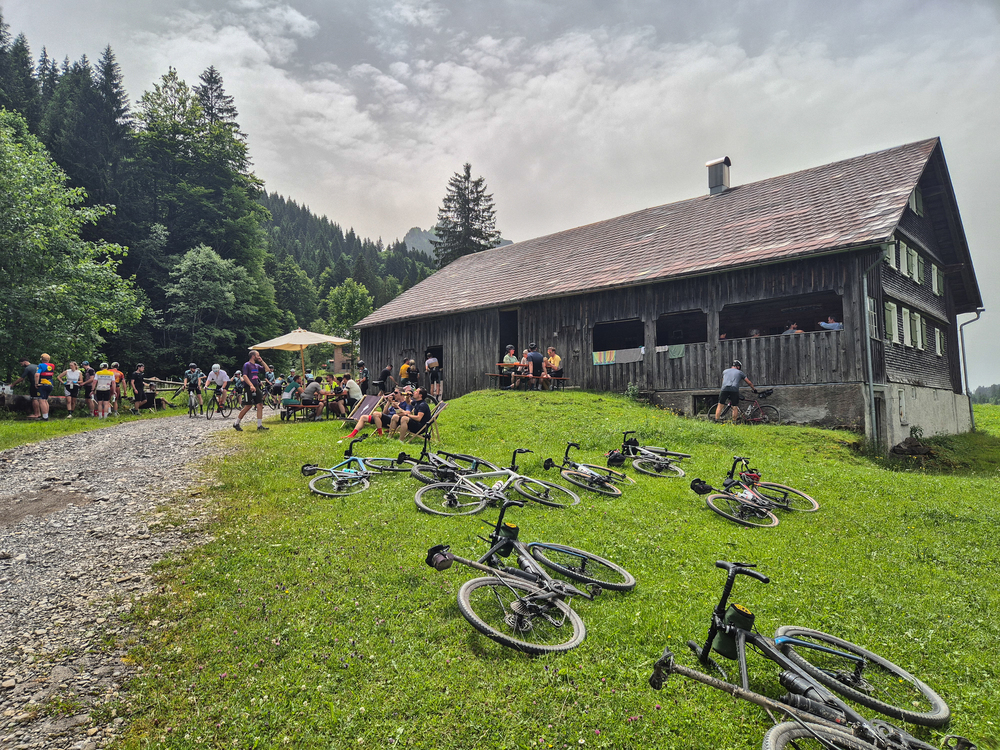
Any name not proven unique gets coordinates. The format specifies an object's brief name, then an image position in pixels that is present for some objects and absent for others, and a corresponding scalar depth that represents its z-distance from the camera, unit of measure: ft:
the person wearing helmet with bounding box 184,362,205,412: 65.31
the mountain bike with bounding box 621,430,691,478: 29.99
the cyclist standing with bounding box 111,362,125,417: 56.11
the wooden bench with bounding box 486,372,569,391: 59.41
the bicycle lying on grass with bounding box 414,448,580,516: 22.77
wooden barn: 44.70
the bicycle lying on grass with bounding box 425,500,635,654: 12.99
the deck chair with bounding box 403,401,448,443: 34.39
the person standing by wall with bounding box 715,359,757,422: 43.30
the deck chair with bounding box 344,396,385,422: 44.80
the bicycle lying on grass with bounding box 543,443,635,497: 26.02
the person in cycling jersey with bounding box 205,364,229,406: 56.18
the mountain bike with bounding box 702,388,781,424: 46.24
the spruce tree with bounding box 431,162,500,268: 170.81
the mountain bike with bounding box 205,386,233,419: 56.39
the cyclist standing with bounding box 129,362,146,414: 62.34
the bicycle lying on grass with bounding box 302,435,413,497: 25.71
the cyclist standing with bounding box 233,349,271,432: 42.24
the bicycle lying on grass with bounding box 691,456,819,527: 23.30
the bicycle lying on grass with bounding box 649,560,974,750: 9.12
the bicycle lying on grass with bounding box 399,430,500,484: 25.21
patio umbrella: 67.10
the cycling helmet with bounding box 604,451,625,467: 30.58
